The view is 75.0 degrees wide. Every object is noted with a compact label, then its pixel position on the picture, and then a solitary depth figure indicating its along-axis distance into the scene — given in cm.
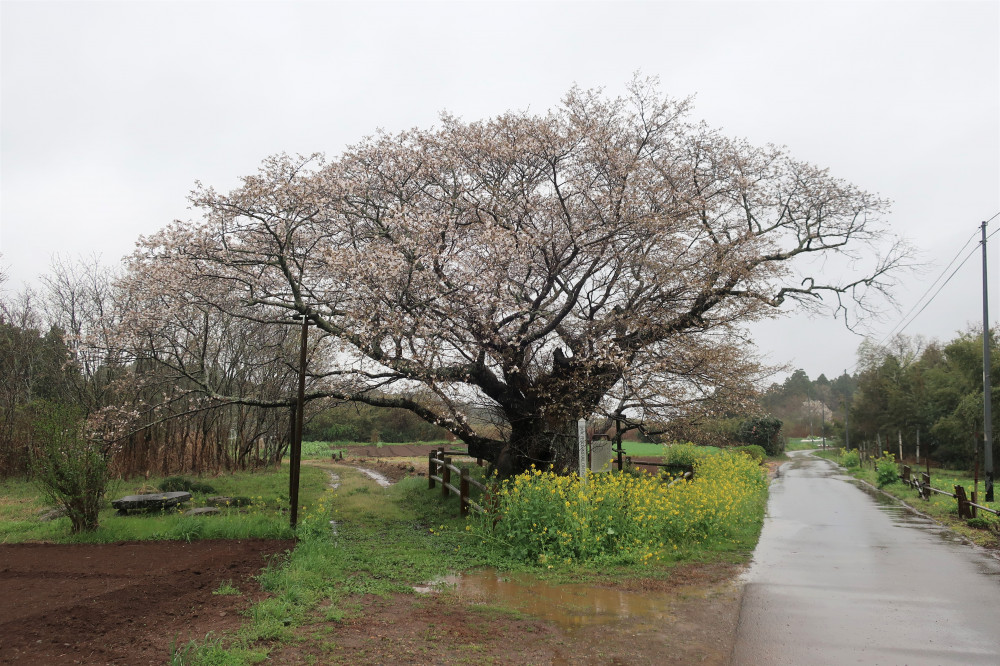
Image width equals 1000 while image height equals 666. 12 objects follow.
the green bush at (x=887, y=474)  2400
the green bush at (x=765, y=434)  5259
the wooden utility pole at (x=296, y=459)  986
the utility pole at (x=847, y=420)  5694
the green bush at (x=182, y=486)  1421
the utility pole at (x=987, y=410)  1645
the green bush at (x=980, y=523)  1245
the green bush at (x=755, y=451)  3956
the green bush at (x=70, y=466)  919
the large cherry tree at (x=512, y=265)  1214
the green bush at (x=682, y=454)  2465
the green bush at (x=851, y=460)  4093
